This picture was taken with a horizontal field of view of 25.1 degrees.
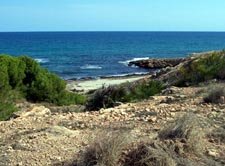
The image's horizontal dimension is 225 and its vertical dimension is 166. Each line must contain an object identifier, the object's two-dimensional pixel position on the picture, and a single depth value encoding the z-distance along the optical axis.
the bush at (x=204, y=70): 15.66
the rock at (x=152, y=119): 8.37
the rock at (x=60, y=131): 7.76
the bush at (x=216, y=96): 9.62
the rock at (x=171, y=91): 12.90
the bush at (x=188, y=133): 6.41
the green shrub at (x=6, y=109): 14.94
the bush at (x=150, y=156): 5.85
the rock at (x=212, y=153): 6.43
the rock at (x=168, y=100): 10.77
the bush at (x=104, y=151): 5.98
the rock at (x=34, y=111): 11.30
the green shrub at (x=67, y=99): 20.91
